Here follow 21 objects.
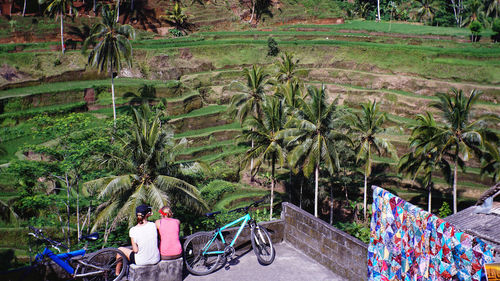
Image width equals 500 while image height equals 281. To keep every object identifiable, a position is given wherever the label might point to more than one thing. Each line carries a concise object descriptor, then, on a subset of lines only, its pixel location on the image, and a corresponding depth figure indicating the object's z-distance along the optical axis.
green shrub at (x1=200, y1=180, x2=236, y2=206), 29.85
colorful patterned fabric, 7.18
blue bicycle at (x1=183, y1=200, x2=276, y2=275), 10.50
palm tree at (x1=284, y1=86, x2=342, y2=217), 26.19
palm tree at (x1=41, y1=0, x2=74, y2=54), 43.34
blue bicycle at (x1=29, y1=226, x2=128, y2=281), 9.26
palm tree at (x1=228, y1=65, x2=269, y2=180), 38.28
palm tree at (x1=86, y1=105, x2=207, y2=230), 18.47
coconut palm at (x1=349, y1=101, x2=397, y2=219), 32.80
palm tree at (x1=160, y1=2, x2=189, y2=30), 56.84
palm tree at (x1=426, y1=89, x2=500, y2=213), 28.77
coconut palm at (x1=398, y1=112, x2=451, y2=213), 30.81
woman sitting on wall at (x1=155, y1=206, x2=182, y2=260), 9.70
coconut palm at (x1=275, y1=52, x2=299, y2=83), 40.91
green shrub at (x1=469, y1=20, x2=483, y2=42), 50.60
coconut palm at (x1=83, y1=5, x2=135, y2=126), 33.66
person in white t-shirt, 9.32
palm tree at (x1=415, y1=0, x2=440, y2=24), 74.25
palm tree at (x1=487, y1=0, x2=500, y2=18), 71.44
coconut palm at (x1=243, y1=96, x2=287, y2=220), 30.61
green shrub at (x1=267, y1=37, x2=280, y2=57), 51.94
